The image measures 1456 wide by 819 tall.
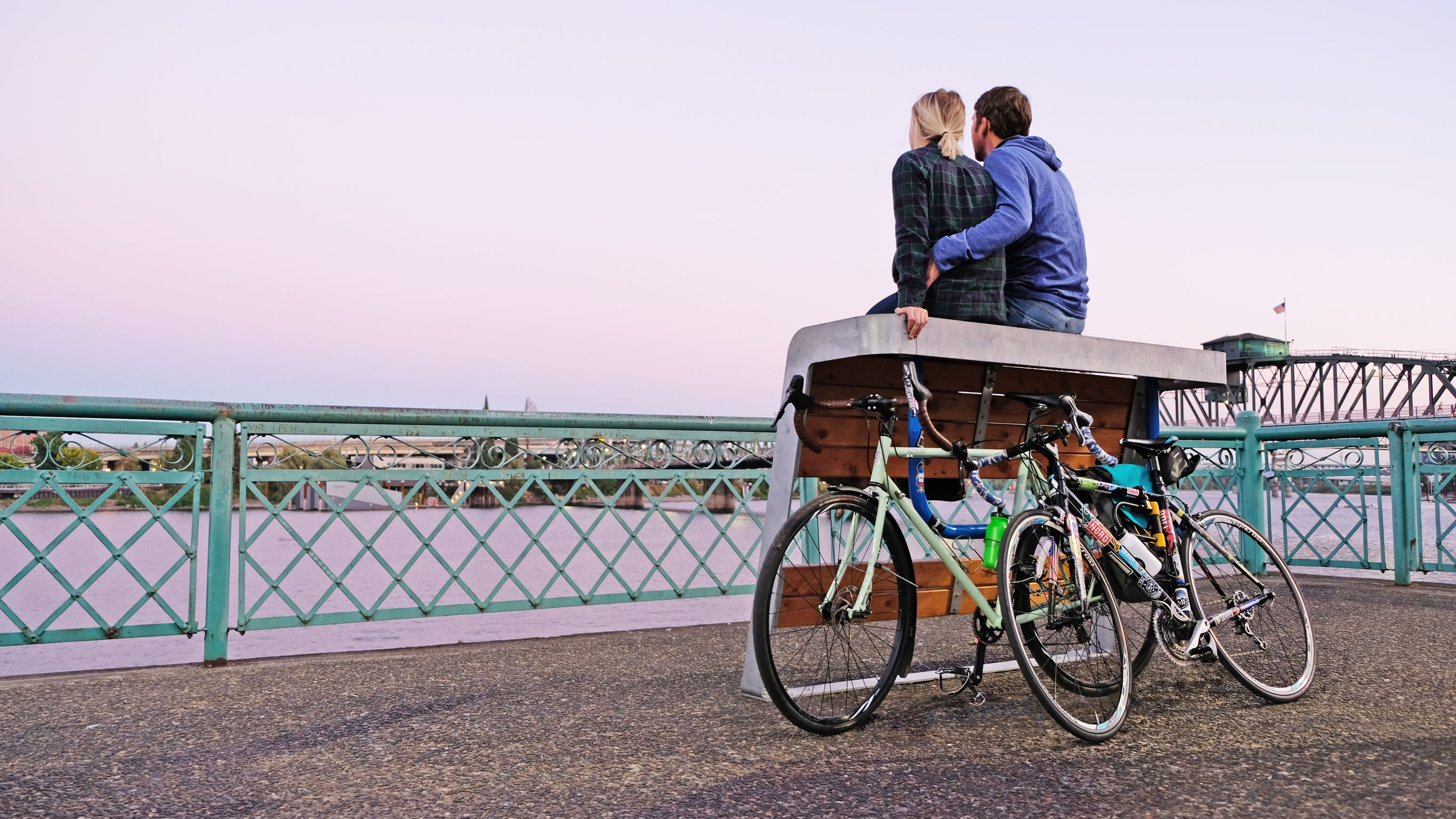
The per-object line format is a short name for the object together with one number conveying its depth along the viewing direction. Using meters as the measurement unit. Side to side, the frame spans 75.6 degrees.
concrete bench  2.66
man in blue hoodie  2.98
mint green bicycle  2.55
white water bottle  2.84
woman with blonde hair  2.77
